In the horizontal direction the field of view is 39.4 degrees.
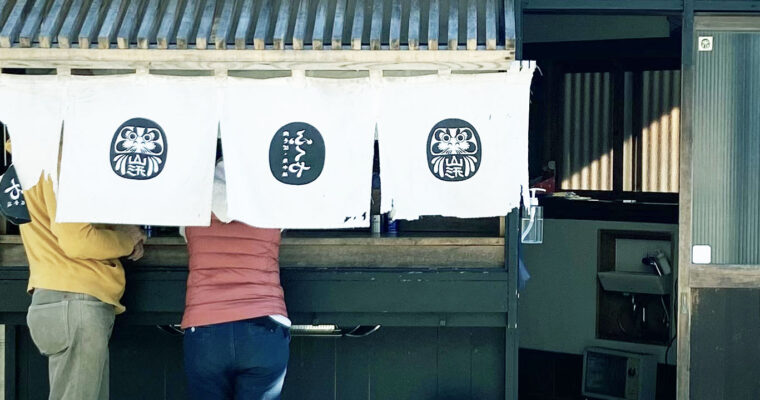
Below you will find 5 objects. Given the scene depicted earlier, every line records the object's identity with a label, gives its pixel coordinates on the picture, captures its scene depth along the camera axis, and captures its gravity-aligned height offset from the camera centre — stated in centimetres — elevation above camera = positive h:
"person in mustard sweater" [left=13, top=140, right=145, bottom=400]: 596 -54
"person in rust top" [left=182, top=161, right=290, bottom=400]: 564 -62
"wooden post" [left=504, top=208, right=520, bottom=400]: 643 -35
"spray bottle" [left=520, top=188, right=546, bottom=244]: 683 -16
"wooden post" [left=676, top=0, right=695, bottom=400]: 698 -18
